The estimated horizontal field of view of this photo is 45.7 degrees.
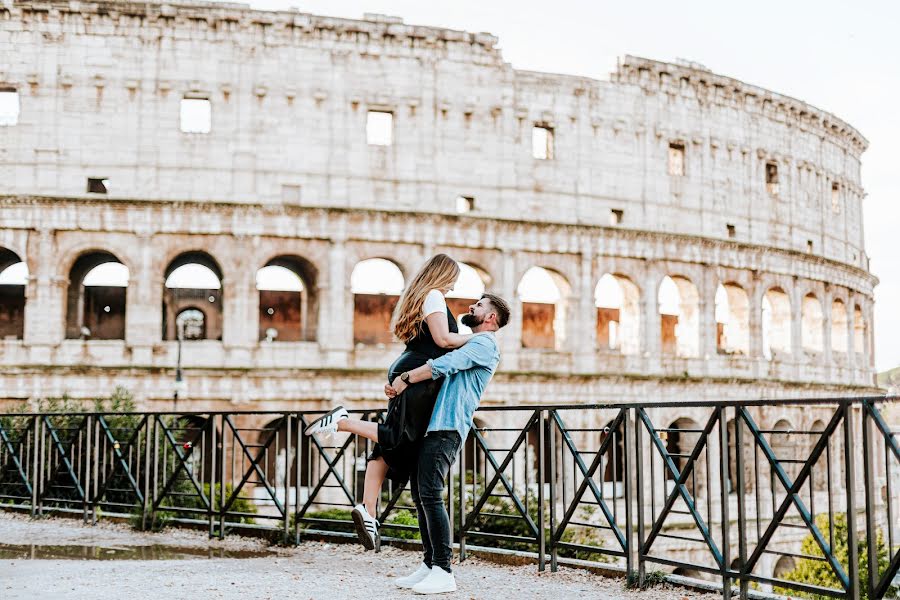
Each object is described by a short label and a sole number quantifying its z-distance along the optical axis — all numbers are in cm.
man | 646
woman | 646
